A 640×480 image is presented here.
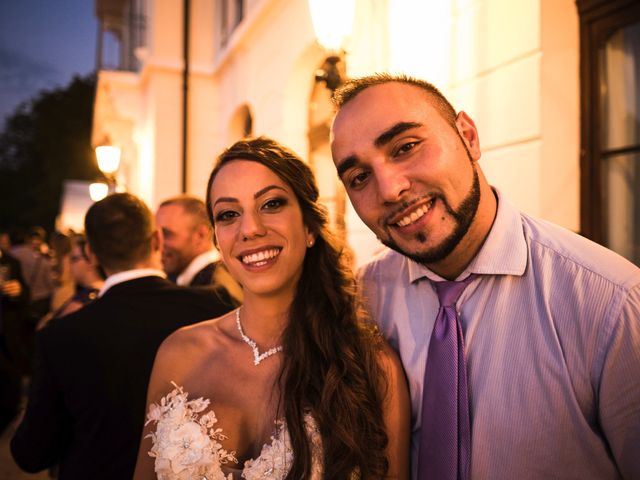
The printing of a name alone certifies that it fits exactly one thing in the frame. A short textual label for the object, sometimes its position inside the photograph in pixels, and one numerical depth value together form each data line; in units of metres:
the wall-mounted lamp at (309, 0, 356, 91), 3.57
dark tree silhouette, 31.63
